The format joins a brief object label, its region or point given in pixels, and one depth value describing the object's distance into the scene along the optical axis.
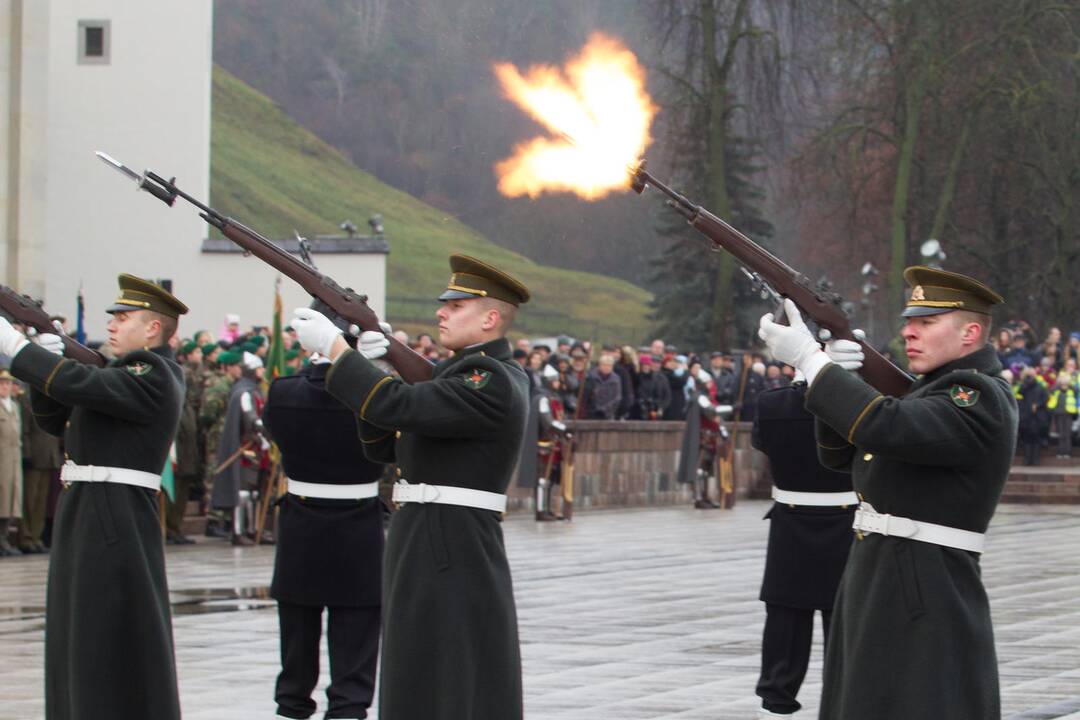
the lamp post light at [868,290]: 39.97
